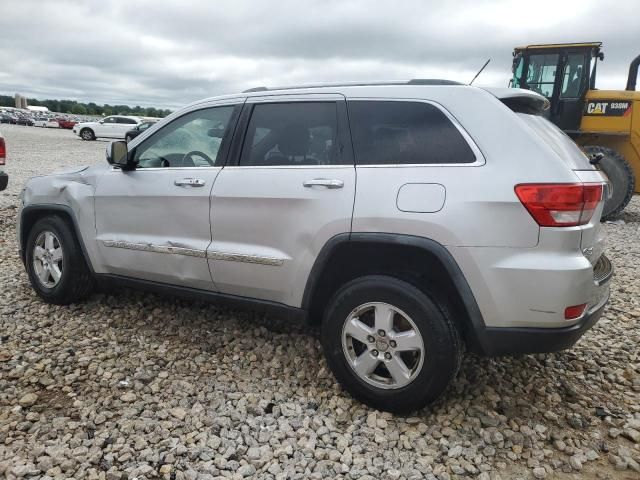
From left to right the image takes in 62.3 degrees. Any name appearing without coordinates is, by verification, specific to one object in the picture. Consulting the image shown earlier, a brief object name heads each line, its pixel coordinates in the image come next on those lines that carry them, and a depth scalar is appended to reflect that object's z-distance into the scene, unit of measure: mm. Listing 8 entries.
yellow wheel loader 9391
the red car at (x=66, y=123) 50938
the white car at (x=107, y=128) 31391
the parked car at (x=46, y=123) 52466
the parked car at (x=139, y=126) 28303
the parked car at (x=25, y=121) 53375
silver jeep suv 2502
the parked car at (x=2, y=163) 6696
